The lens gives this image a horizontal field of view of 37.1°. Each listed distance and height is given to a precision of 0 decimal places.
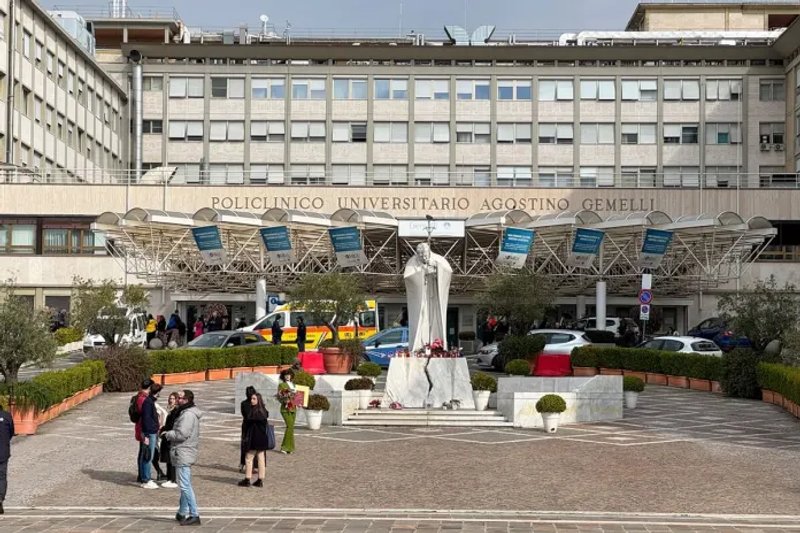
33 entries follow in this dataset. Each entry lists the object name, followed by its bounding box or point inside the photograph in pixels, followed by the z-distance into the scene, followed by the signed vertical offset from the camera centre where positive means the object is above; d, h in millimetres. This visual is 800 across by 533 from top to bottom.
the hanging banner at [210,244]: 43719 +1725
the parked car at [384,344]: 37606 -1650
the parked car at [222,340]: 35944 -1487
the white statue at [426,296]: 24922 -65
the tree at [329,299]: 34188 -214
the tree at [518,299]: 36844 -166
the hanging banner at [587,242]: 44406 +1962
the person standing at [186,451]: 12562 -1768
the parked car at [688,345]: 34031 -1418
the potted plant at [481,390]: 23422 -1899
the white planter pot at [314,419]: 21406 -2287
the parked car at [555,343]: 35812 -1474
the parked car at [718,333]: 39912 -1414
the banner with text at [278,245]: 44281 +1738
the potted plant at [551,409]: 21219 -2043
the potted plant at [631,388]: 25266 -1986
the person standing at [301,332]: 37656 -1276
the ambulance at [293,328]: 40719 -1254
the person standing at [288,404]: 17734 -1678
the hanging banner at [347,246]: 44906 +1748
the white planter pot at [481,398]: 23422 -2054
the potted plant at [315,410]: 21406 -2130
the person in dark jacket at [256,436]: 15133 -1842
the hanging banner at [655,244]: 44125 +1908
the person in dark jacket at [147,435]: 15336 -1873
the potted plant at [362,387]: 23781 -1910
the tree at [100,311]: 32781 -621
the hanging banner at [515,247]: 44562 +1759
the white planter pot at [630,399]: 25422 -2221
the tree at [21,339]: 22094 -938
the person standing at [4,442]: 13268 -1731
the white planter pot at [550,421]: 21266 -2268
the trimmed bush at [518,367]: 30266 -1867
